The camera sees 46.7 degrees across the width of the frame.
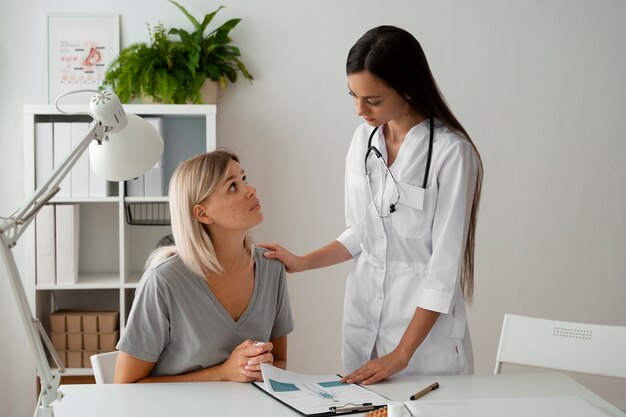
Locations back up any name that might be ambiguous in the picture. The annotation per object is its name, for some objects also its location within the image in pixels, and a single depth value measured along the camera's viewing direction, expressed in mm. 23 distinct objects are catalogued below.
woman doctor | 1805
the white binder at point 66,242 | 2990
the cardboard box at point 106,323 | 3029
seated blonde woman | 1725
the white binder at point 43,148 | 2975
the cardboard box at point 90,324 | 3023
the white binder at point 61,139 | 2980
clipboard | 1506
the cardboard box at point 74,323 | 3025
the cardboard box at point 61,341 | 3029
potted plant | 3088
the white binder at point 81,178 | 3021
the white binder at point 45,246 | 2975
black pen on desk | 1593
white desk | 1499
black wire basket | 3166
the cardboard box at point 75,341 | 3023
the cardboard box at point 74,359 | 3009
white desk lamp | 1021
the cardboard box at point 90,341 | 3023
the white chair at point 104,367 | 1815
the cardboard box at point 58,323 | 3029
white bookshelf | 2977
